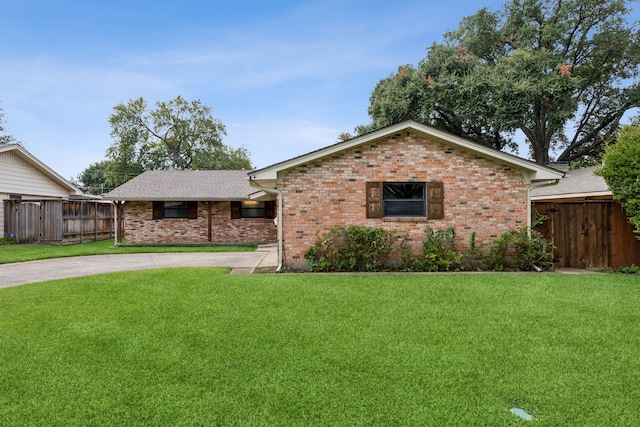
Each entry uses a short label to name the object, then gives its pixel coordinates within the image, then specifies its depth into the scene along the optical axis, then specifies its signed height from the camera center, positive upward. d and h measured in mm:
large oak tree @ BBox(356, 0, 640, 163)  22047 +8362
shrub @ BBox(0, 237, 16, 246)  16625 -1323
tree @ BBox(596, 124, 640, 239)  8617 +895
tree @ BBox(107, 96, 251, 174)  36844 +7608
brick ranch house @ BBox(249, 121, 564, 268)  9664 +552
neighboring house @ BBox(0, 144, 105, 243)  17047 +150
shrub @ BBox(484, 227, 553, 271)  9352 -1092
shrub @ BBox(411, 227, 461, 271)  9312 -1114
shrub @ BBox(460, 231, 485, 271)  9508 -1275
